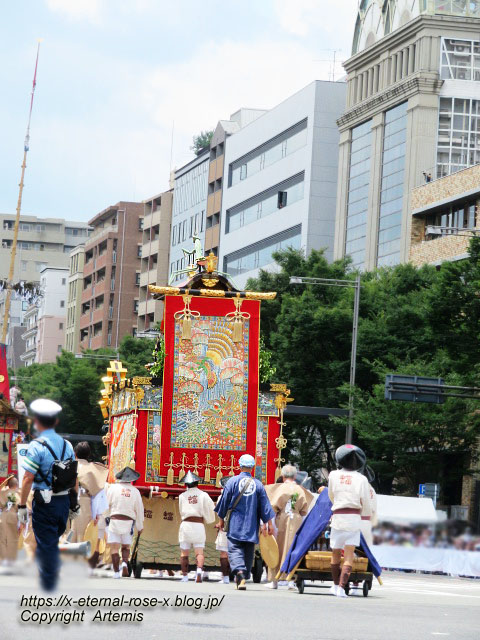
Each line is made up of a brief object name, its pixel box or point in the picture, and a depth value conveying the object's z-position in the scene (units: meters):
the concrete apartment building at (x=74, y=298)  141.12
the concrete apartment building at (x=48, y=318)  157.75
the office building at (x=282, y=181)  82.31
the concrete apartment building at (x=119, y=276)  127.81
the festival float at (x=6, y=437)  37.31
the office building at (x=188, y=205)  105.31
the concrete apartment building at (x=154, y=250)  118.50
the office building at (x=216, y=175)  100.50
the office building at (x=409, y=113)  69.19
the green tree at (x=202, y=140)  119.77
